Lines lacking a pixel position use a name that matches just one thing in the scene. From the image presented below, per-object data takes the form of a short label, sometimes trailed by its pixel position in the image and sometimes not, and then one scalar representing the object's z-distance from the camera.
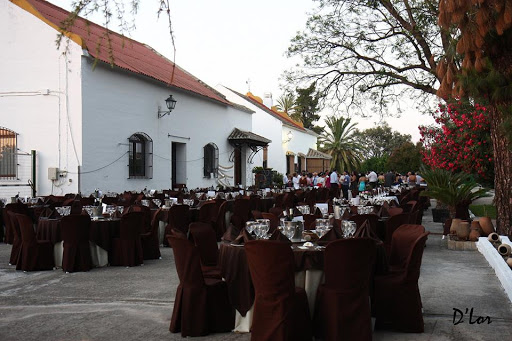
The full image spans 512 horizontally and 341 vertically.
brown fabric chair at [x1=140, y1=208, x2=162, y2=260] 9.16
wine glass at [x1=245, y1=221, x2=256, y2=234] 5.44
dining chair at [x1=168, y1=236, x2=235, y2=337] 4.90
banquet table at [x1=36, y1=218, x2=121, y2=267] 8.48
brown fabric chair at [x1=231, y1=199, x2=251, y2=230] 12.49
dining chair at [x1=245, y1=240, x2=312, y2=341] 4.25
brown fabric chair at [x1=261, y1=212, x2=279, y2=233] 6.89
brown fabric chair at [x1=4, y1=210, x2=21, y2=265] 8.91
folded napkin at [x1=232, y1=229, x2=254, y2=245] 5.29
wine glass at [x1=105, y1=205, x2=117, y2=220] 9.21
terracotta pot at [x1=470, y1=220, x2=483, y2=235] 10.25
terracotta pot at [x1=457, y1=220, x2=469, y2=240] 10.18
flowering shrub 14.38
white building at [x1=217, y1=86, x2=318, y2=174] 35.12
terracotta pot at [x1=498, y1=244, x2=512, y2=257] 8.04
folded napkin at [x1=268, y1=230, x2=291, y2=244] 5.30
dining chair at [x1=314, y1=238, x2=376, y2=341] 4.34
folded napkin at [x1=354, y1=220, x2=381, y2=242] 5.69
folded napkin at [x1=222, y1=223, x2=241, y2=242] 5.62
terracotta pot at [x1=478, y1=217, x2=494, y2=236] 10.18
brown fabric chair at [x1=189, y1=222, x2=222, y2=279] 5.96
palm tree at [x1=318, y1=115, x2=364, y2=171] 55.13
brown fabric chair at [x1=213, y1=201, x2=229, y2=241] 11.78
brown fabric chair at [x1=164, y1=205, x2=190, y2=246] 10.74
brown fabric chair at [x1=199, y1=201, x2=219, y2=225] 11.49
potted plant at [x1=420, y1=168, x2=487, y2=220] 11.78
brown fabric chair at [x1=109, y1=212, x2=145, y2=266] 8.55
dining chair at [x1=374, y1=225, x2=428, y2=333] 4.95
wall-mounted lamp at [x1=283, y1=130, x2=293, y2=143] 39.56
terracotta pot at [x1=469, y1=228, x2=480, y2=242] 10.09
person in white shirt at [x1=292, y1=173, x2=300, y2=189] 26.10
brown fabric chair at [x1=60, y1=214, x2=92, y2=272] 8.14
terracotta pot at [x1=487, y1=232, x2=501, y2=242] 9.17
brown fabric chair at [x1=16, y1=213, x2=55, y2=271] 8.32
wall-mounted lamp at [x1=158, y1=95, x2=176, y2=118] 17.80
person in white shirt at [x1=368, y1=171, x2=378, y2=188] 26.56
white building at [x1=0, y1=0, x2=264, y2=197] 14.34
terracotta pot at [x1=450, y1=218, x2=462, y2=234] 10.45
